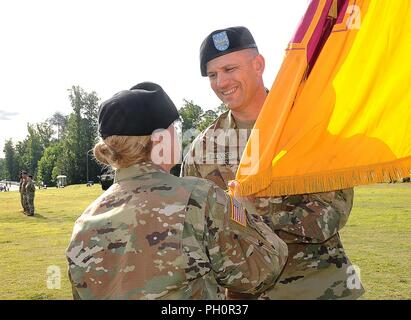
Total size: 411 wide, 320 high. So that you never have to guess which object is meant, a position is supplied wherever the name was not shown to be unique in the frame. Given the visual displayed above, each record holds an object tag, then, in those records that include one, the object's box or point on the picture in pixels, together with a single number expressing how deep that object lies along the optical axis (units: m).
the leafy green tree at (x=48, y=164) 92.94
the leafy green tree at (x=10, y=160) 112.38
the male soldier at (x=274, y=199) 2.76
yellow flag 2.88
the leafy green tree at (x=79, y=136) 74.19
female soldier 2.03
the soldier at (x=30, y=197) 22.00
